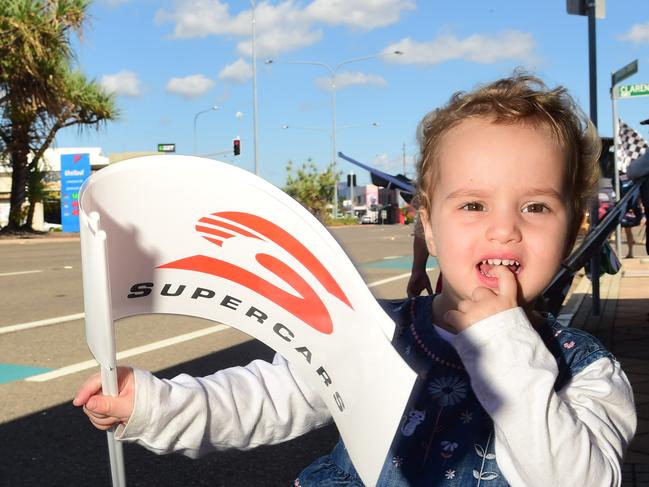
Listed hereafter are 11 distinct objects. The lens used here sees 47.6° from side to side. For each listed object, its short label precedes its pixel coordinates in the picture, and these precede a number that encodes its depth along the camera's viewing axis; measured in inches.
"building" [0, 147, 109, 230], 1129.4
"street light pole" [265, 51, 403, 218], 1939.0
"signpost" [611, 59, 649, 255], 295.4
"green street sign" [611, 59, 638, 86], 287.9
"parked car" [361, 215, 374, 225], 2610.7
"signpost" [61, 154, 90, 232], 1144.2
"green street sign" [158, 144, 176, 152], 1187.9
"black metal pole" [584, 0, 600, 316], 235.6
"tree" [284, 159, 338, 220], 2063.9
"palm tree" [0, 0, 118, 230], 885.2
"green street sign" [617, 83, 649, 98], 347.9
